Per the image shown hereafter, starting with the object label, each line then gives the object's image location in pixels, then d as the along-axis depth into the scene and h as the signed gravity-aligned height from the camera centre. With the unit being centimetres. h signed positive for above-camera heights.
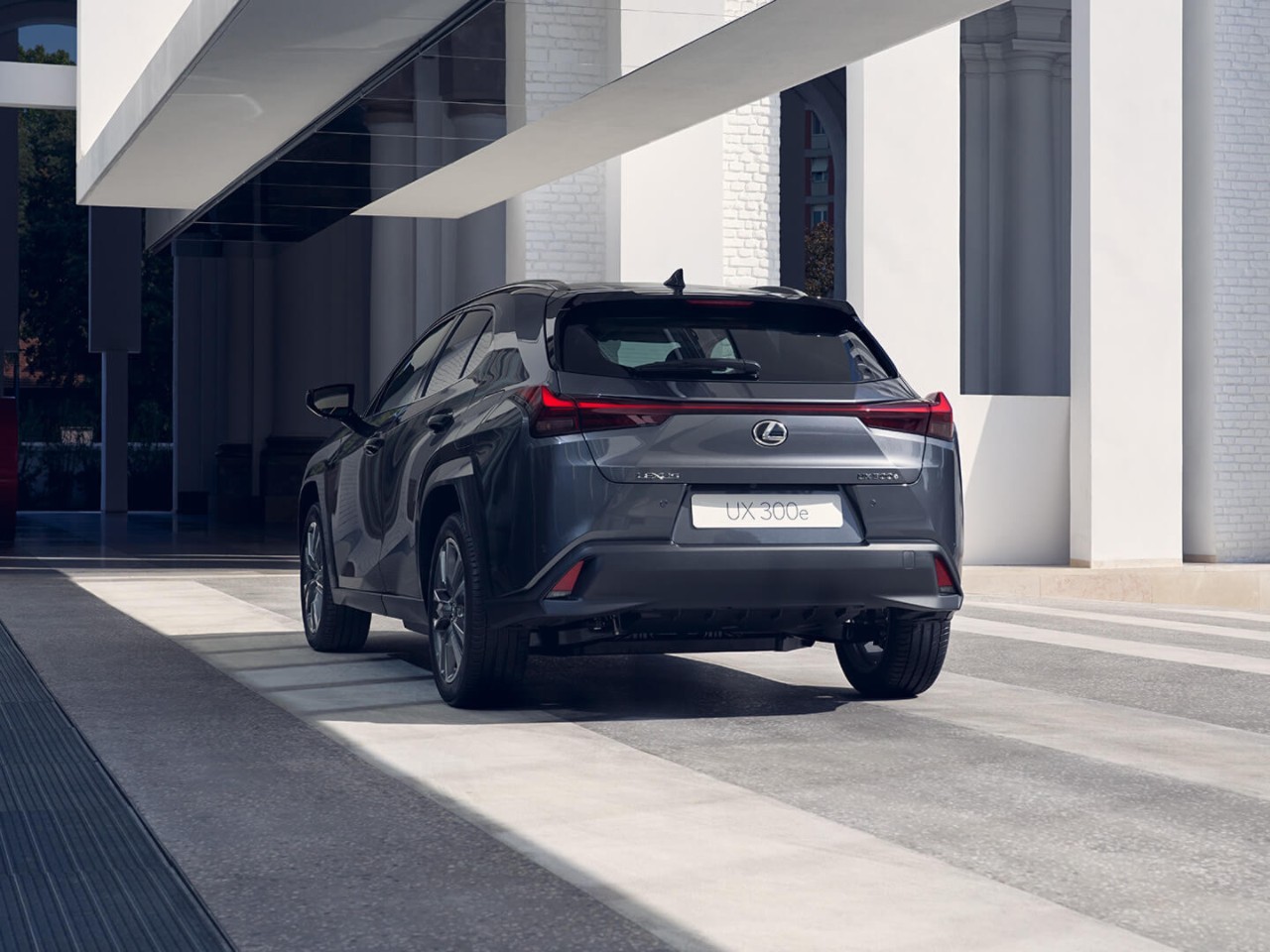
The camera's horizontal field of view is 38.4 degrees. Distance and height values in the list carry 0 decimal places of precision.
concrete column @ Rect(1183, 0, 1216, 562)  1773 +191
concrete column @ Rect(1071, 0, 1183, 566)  1684 +175
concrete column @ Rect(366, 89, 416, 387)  2375 +243
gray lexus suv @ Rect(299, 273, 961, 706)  608 -4
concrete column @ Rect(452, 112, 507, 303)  1967 +251
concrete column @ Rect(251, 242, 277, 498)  3148 +206
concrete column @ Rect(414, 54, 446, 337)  2322 +261
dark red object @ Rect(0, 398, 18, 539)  1931 +11
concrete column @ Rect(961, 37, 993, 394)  2784 +410
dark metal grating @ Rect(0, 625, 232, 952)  358 -89
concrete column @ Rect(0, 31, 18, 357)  2855 +388
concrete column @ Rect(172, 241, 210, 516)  3394 +157
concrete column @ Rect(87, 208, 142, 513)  3006 +292
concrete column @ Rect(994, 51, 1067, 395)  2733 +367
